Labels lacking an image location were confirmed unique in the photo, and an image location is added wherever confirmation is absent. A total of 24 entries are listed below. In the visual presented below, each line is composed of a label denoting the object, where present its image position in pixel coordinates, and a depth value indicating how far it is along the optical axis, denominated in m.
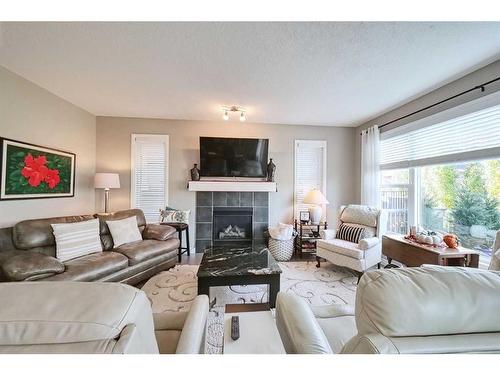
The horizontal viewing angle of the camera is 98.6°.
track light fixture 3.46
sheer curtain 3.78
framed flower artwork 2.43
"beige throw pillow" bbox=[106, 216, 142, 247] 2.89
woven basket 3.72
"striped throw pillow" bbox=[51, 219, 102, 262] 2.37
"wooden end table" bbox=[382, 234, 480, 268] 2.20
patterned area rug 2.20
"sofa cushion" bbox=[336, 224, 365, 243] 3.21
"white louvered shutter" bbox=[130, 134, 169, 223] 4.09
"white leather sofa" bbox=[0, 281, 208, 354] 0.48
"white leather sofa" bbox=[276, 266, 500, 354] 0.59
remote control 1.12
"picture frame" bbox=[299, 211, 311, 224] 4.30
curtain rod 2.20
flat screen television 4.02
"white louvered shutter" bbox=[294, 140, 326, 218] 4.43
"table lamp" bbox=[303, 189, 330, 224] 3.90
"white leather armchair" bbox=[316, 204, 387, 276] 2.83
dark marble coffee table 2.09
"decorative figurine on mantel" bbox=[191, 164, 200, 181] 4.05
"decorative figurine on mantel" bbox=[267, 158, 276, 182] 4.19
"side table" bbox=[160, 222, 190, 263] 3.59
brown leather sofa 1.90
